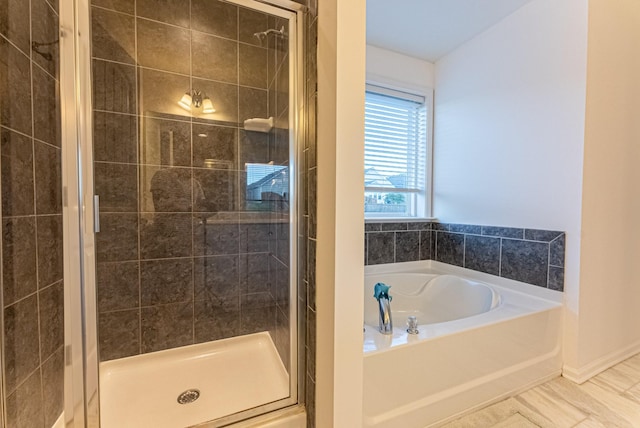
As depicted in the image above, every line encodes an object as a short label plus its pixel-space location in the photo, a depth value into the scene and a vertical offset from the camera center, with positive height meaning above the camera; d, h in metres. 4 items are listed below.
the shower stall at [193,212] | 1.29 -0.05
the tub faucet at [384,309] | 1.37 -0.51
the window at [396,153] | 2.57 +0.49
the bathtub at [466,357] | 1.23 -0.76
